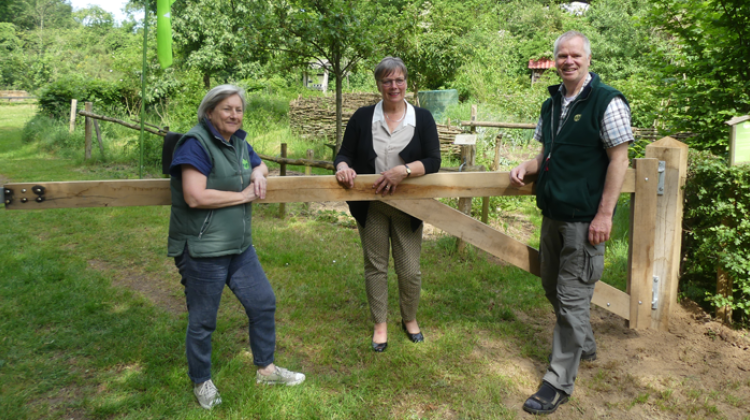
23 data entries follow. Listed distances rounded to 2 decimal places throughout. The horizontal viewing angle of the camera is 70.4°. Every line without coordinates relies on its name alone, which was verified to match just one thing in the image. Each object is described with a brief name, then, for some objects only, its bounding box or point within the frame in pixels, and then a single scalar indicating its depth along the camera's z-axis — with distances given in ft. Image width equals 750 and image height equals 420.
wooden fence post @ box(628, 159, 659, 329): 10.52
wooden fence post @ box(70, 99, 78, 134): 49.15
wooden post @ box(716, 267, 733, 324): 11.49
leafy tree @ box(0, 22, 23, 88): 162.12
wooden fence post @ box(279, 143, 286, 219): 23.41
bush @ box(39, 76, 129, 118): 53.67
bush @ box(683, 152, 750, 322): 10.86
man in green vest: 8.56
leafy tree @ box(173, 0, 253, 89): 69.10
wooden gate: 8.76
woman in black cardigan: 9.84
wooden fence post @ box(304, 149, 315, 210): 23.26
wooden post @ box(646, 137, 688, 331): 10.66
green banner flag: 24.45
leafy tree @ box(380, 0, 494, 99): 33.37
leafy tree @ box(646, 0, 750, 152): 13.15
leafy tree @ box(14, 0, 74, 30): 255.91
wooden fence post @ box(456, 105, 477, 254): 17.71
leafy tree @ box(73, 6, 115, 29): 257.79
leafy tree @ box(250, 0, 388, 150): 29.04
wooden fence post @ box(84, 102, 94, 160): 40.57
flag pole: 24.78
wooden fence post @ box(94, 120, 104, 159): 41.50
